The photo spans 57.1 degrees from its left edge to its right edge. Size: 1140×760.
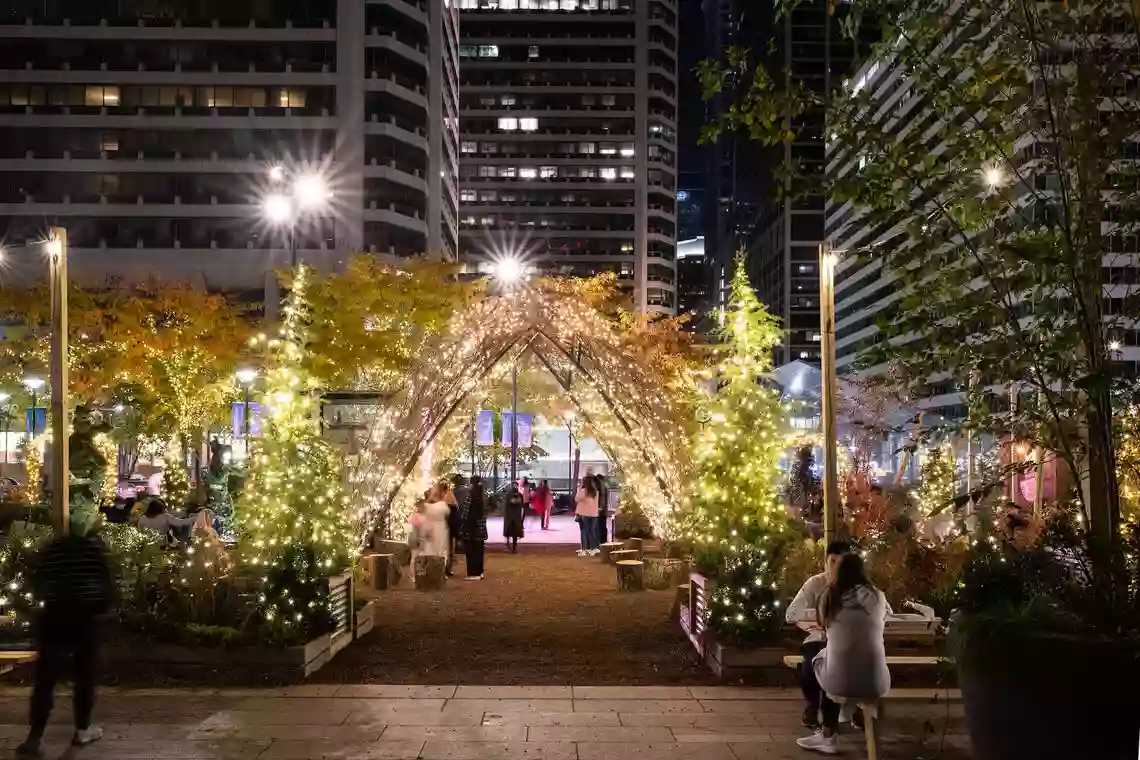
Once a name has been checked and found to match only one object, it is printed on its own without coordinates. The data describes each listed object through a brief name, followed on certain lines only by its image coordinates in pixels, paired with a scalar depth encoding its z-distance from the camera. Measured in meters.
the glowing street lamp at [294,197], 15.69
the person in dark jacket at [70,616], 7.03
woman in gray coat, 6.70
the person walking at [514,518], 21.12
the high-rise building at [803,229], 137.25
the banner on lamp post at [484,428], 36.56
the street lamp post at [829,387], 9.73
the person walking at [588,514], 20.23
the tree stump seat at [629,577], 15.52
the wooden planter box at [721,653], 9.52
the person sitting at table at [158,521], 15.19
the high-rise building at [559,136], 106.38
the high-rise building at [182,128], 58.12
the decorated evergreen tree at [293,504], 9.94
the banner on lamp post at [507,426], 28.13
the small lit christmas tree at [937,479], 18.23
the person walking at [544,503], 27.50
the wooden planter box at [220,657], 9.45
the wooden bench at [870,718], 6.45
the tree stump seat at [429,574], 15.66
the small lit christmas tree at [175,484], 20.91
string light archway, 16.19
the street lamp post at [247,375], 26.10
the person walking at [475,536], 16.73
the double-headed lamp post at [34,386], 32.59
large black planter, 4.81
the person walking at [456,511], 17.92
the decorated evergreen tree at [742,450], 11.27
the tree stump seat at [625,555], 17.47
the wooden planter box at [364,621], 11.70
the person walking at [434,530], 16.17
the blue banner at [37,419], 28.24
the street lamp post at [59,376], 9.38
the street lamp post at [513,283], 18.98
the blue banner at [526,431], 29.97
